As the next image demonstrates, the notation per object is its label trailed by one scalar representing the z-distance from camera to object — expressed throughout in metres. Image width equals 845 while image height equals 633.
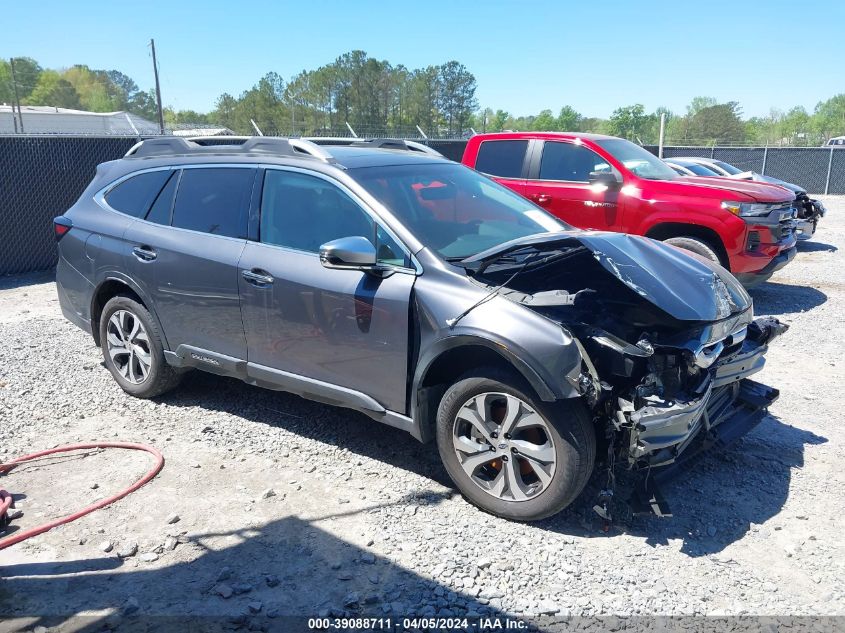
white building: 40.31
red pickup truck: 7.77
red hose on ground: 3.51
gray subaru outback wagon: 3.36
